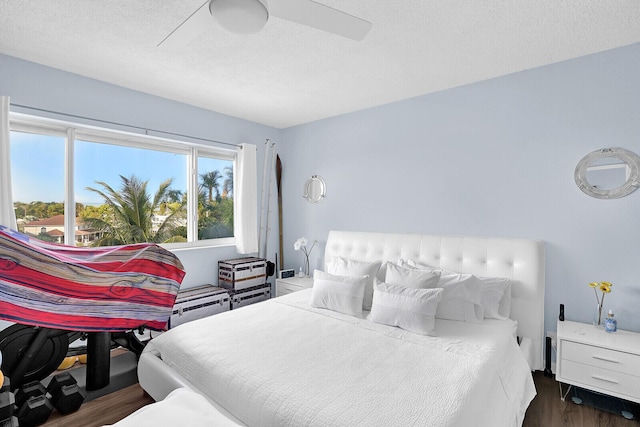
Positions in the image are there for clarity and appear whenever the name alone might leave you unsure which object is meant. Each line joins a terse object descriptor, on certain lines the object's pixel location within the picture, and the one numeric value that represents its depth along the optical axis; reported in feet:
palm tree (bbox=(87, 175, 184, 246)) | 10.39
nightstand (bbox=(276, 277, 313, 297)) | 12.12
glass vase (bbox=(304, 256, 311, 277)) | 13.75
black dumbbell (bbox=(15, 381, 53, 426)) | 6.02
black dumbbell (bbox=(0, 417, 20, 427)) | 5.07
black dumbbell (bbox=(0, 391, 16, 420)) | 5.11
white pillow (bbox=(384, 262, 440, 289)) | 8.14
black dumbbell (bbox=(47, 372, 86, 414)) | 6.49
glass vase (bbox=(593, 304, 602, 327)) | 7.61
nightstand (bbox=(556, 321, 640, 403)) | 6.45
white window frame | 8.82
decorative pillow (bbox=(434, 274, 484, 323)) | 7.83
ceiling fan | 4.51
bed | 4.63
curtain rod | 8.33
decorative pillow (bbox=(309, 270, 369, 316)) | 8.54
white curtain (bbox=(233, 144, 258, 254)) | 12.98
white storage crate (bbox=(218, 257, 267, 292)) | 12.10
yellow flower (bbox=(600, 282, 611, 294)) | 7.29
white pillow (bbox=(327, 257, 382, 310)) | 9.08
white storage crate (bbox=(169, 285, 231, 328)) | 10.19
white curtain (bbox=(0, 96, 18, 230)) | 7.66
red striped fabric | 5.86
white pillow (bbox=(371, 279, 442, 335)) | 7.20
